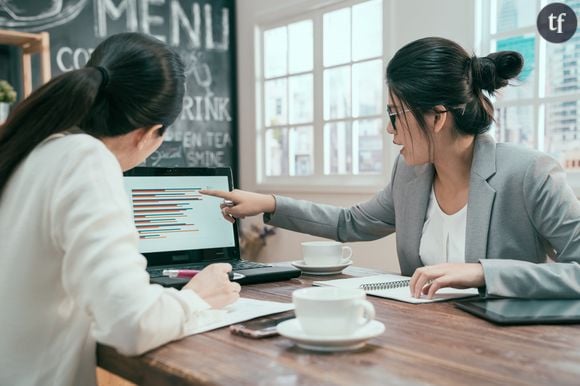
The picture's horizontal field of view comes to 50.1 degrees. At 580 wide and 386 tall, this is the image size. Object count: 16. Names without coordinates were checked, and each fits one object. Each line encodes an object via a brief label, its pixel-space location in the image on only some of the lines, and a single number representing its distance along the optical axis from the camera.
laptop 1.63
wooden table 0.77
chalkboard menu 3.97
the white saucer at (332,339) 0.88
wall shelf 3.41
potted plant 3.27
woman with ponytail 0.85
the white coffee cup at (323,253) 1.67
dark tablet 1.05
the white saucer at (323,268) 1.66
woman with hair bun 1.26
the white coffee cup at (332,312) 0.88
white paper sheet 1.06
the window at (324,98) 3.90
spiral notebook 1.28
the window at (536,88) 2.91
